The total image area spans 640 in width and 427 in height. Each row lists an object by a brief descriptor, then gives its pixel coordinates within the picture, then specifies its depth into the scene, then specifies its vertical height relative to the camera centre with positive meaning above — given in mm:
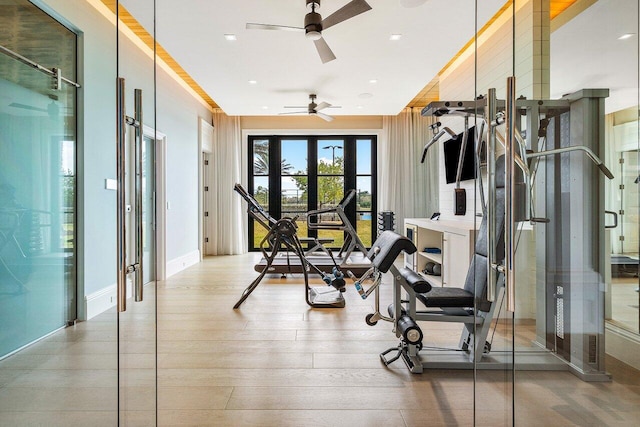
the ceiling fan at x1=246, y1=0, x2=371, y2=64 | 2561 +1535
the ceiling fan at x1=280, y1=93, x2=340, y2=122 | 4949 +1554
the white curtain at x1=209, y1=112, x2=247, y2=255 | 6707 +301
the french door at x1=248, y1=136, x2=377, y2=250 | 7016 +753
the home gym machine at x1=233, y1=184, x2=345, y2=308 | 3395 -607
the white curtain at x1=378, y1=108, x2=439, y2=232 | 6676 +813
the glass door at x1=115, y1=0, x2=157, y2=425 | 1149 -10
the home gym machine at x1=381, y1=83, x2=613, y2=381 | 1309 -58
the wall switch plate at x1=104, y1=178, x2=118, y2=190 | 1212 +101
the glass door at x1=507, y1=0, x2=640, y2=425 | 1379 -12
